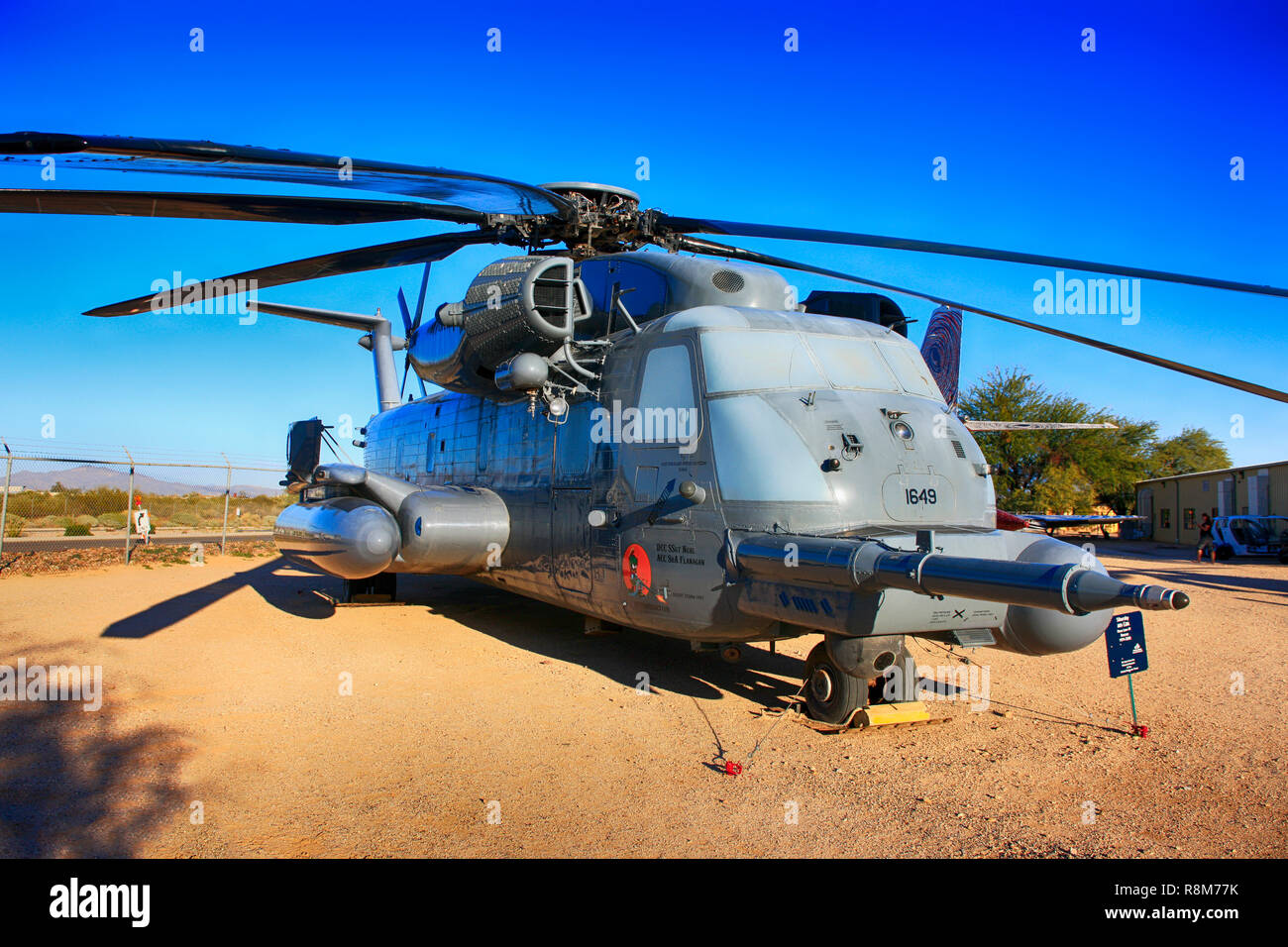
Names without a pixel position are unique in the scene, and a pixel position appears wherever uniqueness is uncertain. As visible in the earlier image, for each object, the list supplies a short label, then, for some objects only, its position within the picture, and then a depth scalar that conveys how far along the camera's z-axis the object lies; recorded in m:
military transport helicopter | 4.85
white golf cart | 26.86
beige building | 31.69
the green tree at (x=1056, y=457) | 38.56
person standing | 25.69
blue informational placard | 5.66
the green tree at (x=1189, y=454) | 55.88
